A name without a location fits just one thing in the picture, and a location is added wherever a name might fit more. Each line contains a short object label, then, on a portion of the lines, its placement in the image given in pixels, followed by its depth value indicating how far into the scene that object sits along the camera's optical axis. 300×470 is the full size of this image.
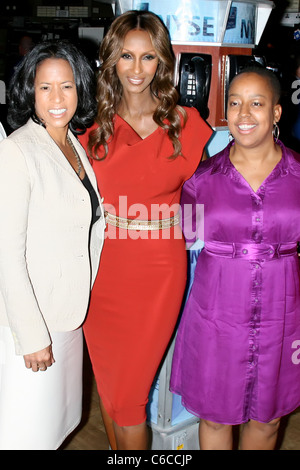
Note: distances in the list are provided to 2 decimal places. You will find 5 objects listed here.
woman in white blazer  1.65
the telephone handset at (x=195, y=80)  2.30
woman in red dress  2.02
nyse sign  2.22
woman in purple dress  1.92
